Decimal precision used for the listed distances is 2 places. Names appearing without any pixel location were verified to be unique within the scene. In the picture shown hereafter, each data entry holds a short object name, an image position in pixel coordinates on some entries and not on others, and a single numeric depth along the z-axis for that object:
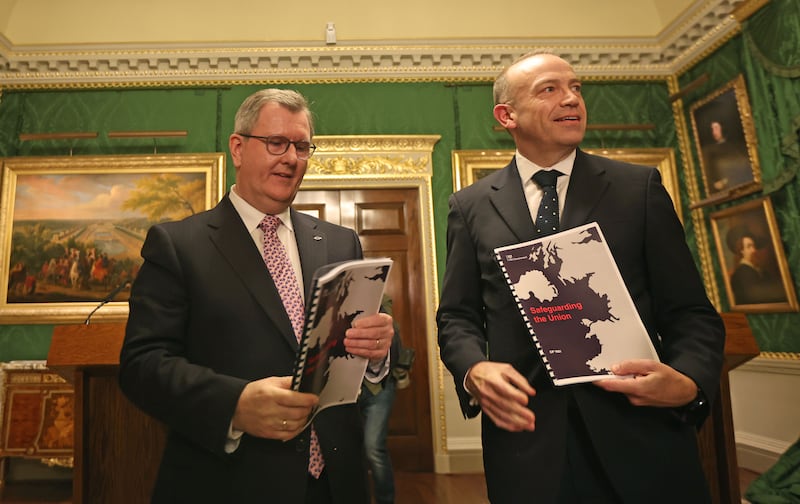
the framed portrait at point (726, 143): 4.81
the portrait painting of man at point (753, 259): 4.52
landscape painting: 5.34
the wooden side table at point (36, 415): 4.57
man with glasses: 1.24
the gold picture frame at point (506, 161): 5.69
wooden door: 5.35
